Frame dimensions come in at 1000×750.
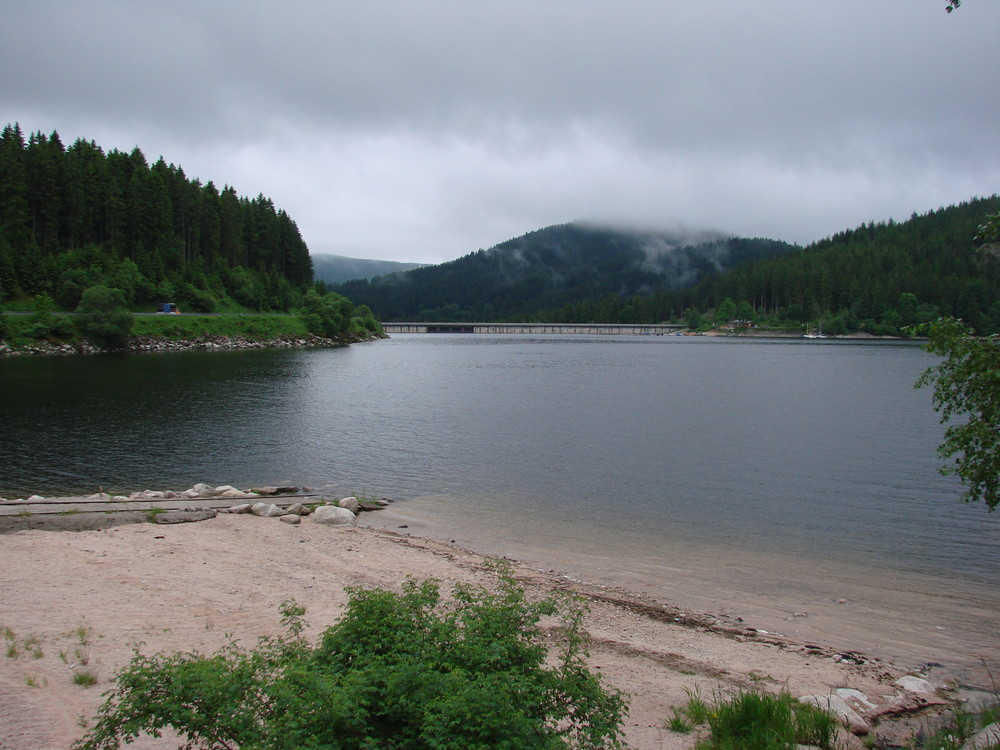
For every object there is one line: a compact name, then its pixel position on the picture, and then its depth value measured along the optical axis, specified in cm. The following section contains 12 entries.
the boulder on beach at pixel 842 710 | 926
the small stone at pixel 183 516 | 1948
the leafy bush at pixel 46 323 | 9081
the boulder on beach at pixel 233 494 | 2383
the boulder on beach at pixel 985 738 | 797
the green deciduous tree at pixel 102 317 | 9556
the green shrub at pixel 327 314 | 14812
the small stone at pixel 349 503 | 2298
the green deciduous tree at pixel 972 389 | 1291
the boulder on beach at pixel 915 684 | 1099
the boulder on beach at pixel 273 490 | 2492
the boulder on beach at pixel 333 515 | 2116
